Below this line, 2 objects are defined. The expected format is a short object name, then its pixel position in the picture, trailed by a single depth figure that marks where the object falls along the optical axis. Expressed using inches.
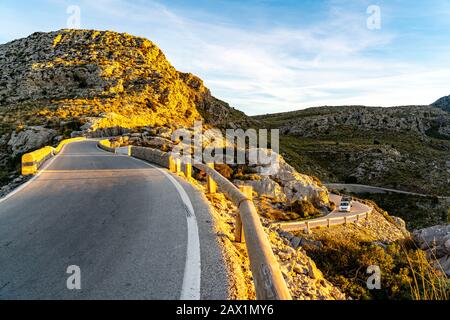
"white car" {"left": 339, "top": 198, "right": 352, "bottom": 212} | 1359.5
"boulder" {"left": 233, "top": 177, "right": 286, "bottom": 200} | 923.4
